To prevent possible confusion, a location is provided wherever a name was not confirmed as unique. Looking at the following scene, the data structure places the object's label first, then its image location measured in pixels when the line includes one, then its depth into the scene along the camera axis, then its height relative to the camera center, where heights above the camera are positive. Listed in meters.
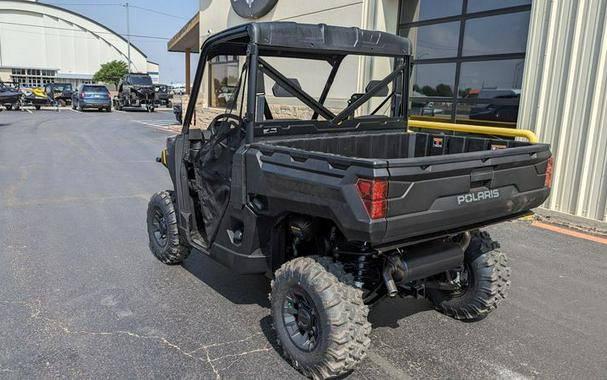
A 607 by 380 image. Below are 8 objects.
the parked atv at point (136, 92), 32.28 +0.08
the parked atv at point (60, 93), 39.06 -0.25
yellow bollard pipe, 6.37 -0.27
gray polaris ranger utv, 2.74 -0.55
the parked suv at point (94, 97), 31.41 -0.36
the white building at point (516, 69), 6.40 +0.64
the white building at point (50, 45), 73.38 +7.08
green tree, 71.69 +2.89
